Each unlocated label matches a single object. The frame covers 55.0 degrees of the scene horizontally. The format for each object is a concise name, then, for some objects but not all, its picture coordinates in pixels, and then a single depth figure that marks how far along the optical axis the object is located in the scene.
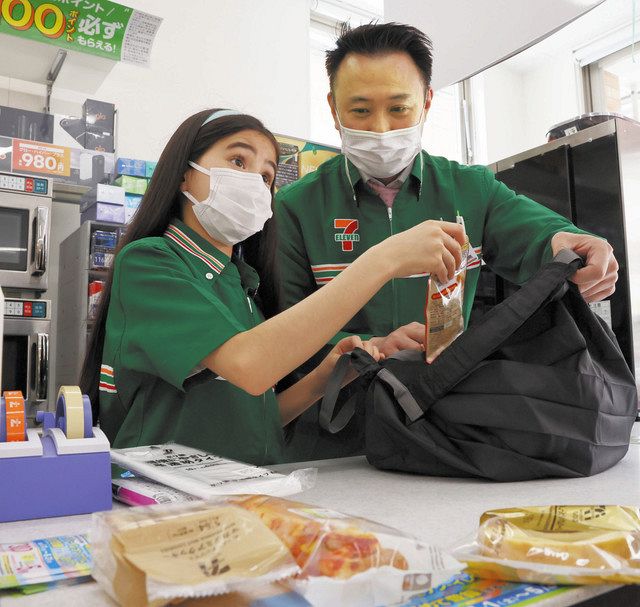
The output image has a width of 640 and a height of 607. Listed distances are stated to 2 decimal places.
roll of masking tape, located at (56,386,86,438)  0.69
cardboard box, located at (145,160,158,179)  3.14
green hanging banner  2.40
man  1.41
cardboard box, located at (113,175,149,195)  3.07
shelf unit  2.94
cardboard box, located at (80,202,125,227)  2.96
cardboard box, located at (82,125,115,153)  3.29
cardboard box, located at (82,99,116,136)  3.32
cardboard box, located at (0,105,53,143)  2.97
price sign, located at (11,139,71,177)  2.81
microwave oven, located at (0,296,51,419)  2.52
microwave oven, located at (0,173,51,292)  2.59
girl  0.92
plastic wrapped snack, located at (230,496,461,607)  0.38
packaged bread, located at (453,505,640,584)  0.44
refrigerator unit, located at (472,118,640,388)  1.78
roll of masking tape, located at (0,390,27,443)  0.67
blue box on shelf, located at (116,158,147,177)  3.10
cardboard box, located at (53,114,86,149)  3.11
